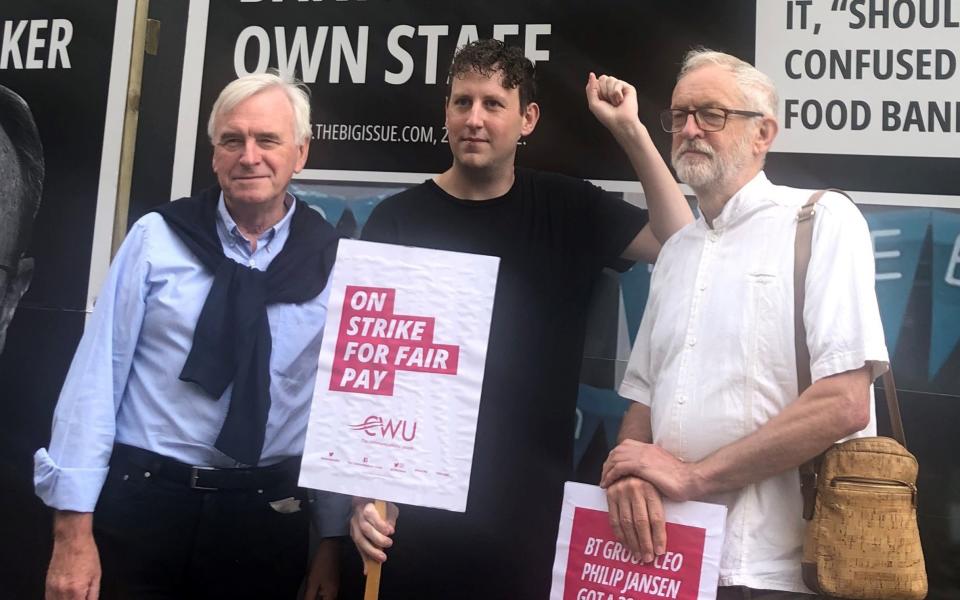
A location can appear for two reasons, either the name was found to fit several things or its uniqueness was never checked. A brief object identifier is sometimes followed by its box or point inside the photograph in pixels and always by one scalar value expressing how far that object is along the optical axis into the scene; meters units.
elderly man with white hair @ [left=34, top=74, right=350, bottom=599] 2.12
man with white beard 1.78
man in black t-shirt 2.29
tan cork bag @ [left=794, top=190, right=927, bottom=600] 1.69
